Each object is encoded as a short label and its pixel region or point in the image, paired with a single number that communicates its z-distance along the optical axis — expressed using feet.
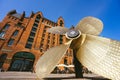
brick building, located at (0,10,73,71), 62.18
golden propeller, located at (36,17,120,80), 10.66
